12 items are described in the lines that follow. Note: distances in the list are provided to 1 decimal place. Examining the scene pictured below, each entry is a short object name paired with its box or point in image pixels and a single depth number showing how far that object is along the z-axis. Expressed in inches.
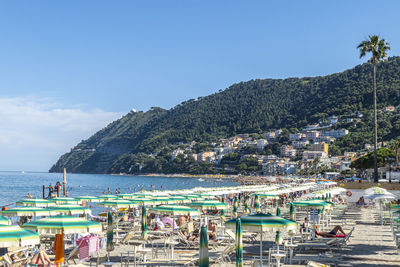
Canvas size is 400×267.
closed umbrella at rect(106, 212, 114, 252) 418.6
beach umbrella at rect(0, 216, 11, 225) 418.5
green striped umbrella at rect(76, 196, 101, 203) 826.2
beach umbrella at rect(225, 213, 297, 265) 373.4
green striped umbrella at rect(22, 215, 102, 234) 378.3
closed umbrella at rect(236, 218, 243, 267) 303.9
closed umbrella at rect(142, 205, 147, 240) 492.1
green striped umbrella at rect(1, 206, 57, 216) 559.8
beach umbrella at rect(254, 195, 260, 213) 1015.4
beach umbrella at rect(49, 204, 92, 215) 574.9
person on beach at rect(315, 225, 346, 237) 561.0
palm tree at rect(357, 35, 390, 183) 1685.5
